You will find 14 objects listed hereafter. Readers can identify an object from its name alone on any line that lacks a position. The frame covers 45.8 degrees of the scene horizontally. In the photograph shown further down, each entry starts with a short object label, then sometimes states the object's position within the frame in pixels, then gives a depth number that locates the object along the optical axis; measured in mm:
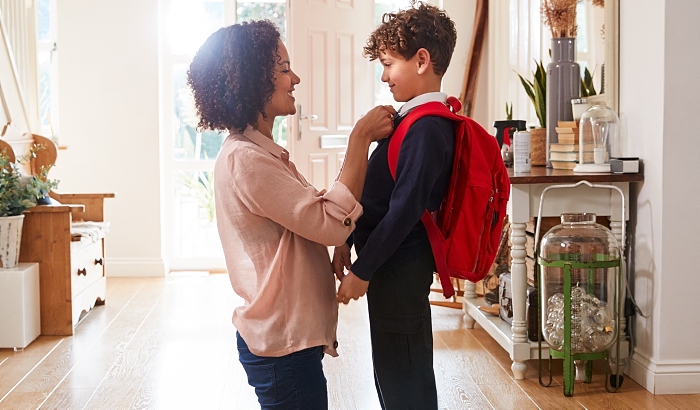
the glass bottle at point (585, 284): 3172
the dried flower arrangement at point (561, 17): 4008
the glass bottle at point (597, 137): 3422
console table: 3361
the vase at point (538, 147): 4105
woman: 1570
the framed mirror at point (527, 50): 3553
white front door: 5977
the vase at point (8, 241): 4102
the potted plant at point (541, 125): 4117
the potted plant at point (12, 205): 4105
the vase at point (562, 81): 3855
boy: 1872
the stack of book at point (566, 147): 3670
